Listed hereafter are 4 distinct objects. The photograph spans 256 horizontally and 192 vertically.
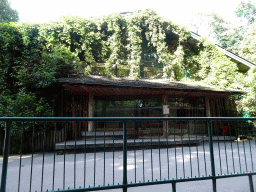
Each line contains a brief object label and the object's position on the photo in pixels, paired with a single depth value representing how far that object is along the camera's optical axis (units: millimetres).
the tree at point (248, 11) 30703
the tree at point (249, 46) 20547
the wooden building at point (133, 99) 9172
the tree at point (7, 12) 17447
